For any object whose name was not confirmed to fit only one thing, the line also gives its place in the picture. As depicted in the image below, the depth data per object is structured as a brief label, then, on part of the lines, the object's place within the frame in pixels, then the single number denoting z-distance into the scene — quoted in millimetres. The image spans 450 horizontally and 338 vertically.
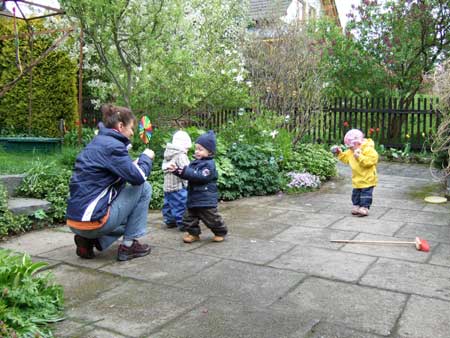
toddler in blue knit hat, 4832
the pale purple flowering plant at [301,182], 7926
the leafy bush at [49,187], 5465
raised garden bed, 7838
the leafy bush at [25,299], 2770
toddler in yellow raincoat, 6277
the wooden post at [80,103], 8156
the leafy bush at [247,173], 7183
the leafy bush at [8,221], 4853
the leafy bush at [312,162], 8555
